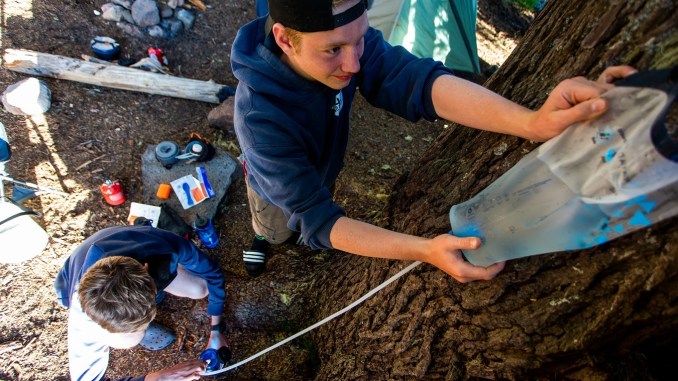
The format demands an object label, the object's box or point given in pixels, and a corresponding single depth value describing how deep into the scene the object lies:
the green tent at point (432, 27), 4.71
